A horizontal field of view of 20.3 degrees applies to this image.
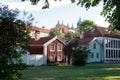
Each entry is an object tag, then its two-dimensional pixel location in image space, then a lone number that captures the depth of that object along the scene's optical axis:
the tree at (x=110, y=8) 17.47
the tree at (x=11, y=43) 11.45
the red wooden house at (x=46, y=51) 64.25
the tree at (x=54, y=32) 107.16
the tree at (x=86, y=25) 132.00
